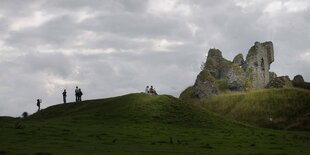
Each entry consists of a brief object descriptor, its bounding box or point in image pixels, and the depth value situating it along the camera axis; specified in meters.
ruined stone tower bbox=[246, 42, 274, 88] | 134.50
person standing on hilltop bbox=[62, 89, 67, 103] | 89.38
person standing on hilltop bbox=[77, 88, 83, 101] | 86.94
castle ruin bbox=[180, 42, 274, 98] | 129.88
